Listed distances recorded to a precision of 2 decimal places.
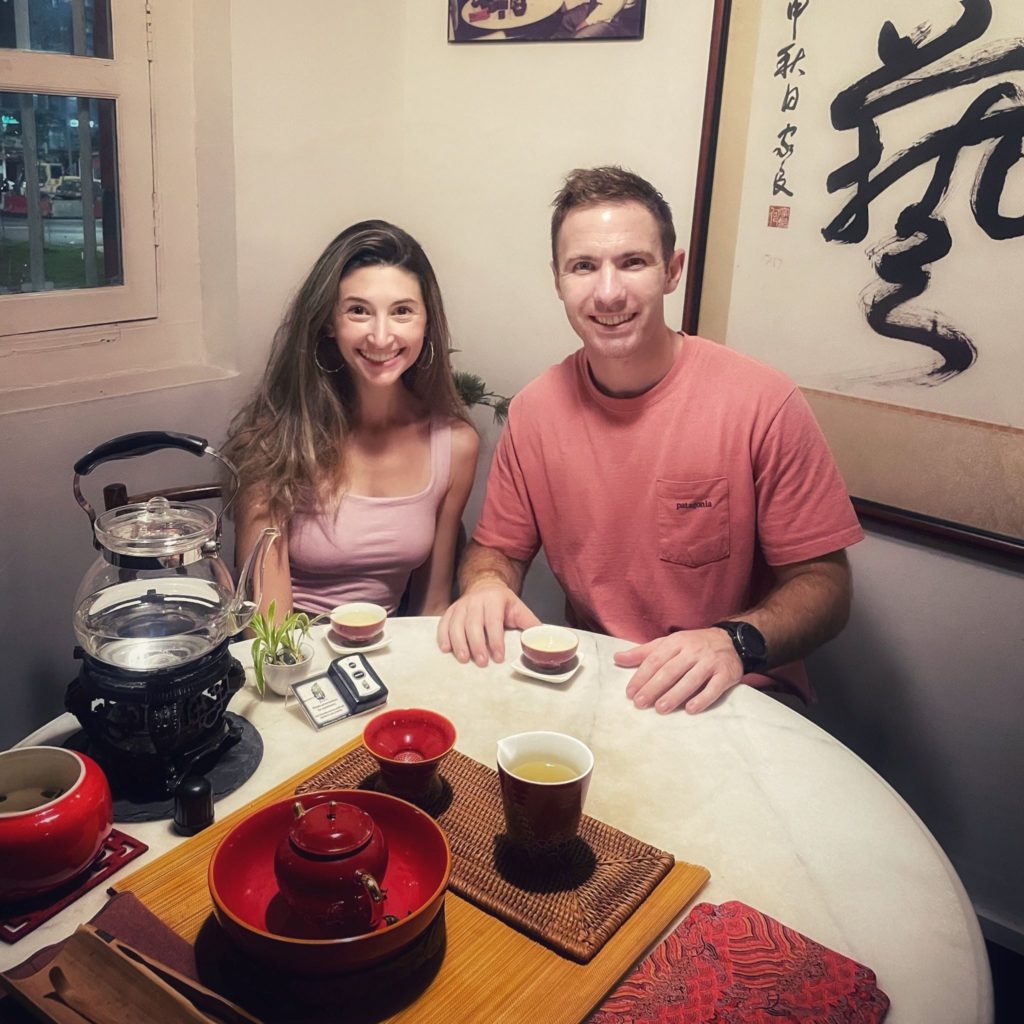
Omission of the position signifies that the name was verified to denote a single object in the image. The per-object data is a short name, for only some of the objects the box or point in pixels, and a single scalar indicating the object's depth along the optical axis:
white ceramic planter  1.32
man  1.70
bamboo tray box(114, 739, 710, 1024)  0.83
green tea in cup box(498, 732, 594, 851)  0.95
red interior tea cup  1.06
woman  1.88
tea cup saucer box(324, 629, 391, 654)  1.46
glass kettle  1.12
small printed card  1.26
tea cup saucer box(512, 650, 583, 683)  1.39
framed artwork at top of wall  2.11
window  1.96
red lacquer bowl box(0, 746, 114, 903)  0.89
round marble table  0.93
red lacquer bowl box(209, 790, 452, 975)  0.80
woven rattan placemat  0.92
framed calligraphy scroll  1.68
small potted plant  1.32
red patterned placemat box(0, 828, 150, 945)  0.90
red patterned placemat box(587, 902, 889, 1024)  0.84
